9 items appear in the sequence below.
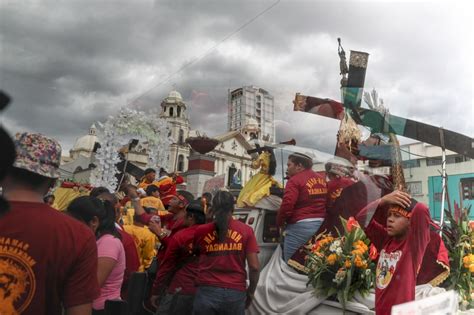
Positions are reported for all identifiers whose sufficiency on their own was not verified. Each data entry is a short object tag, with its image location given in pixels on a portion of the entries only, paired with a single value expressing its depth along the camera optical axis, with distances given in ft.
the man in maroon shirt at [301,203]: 10.11
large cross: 9.32
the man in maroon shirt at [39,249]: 3.81
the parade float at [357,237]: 8.45
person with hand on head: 6.54
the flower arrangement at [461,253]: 8.75
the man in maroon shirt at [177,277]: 8.34
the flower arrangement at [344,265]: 8.43
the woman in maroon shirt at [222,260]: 7.86
